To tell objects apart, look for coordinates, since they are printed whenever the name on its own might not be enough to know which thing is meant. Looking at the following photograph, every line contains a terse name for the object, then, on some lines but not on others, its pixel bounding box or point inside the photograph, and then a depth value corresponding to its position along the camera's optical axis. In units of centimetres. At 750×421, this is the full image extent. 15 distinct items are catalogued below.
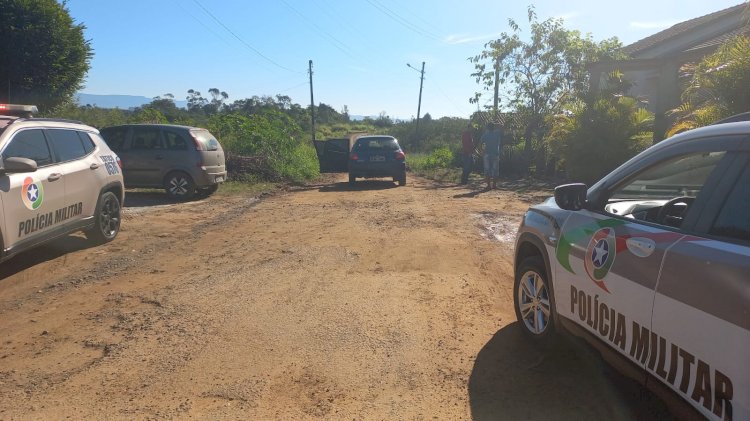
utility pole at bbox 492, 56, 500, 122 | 2127
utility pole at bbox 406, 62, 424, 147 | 4575
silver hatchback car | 1247
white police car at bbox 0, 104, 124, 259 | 553
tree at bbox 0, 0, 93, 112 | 1330
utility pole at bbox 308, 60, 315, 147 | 4347
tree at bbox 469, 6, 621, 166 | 1962
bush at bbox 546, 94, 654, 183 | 1327
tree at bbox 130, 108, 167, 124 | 1754
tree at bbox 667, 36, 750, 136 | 680
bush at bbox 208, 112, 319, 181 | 1777
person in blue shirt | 1575
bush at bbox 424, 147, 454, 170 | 2425
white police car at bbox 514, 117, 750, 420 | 219
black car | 1633
